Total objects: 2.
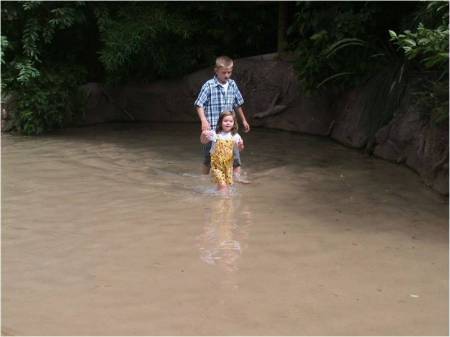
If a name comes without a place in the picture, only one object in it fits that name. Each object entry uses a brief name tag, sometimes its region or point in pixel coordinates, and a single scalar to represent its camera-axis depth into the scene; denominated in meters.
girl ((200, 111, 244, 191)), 5.86
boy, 6.02
